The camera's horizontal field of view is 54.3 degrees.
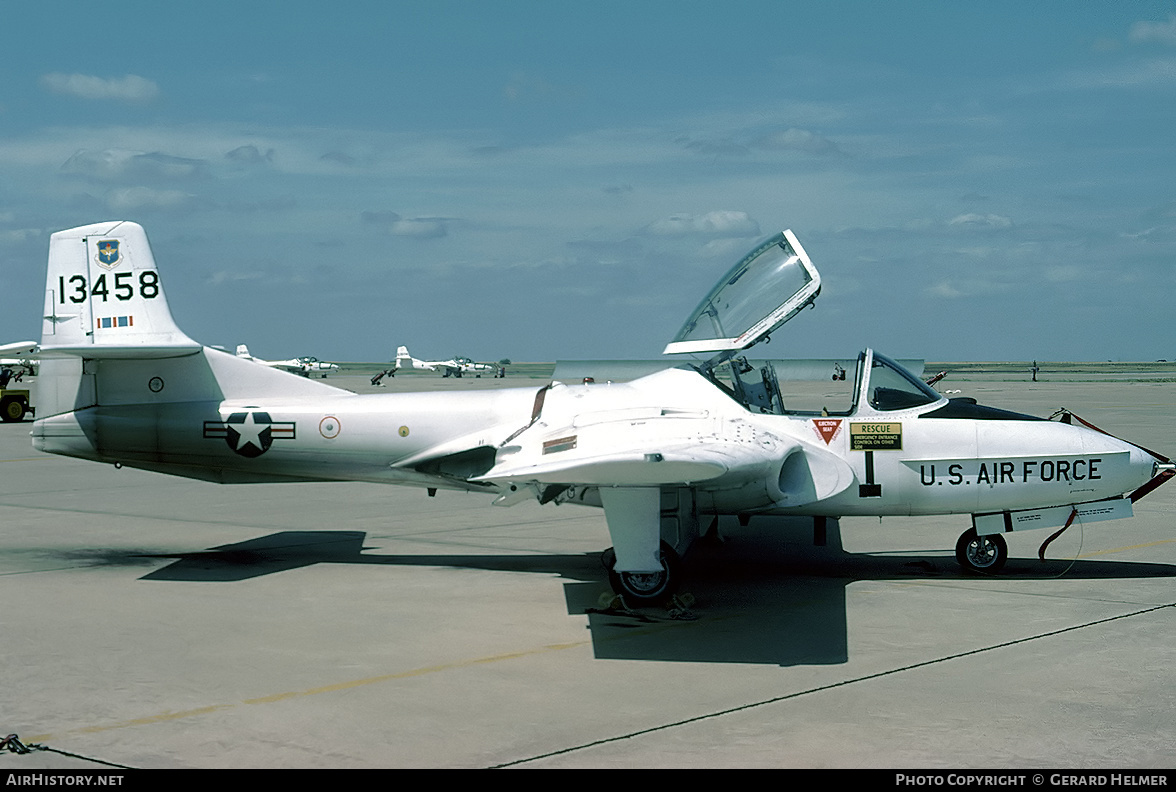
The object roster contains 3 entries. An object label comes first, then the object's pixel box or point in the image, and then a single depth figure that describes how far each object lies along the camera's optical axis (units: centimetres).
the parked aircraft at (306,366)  8322
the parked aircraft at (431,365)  11556
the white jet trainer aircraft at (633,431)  950
